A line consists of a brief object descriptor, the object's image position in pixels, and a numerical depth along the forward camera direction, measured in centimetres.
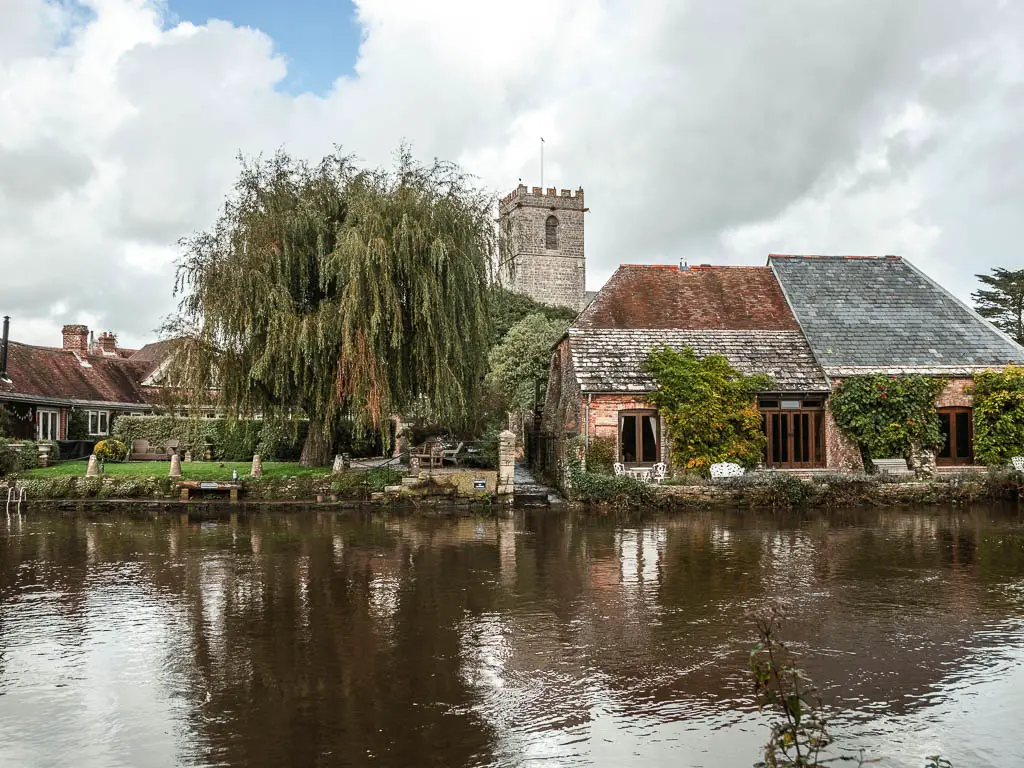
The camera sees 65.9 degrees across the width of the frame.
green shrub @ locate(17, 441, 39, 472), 2320
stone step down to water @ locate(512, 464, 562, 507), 2005
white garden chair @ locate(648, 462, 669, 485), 2069
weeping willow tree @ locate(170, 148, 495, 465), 1922
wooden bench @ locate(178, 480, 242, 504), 2008
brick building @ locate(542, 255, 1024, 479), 2159
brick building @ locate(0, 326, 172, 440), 2862
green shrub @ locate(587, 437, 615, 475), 2065
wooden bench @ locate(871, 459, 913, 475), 2128
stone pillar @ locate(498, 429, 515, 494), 1983
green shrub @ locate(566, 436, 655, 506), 1912
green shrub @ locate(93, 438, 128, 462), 2630
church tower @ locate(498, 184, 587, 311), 6150
